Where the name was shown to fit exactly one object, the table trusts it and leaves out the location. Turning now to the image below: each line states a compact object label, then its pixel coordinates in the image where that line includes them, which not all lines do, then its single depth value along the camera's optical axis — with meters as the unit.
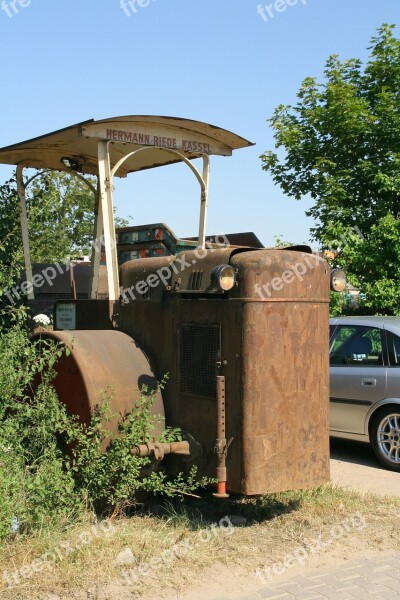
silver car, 7.98
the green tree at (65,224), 8.62
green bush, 4.81
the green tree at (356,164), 11.43
